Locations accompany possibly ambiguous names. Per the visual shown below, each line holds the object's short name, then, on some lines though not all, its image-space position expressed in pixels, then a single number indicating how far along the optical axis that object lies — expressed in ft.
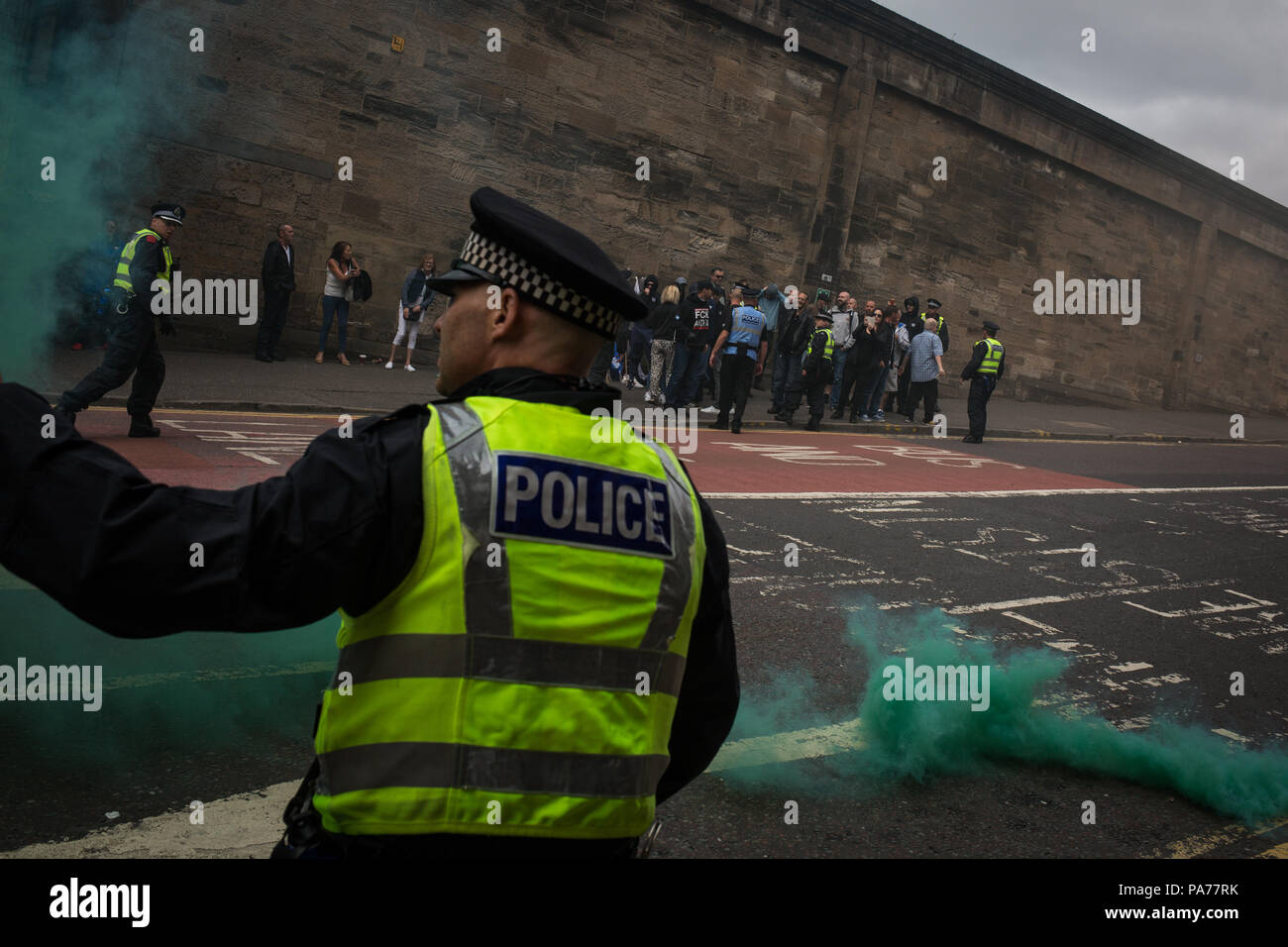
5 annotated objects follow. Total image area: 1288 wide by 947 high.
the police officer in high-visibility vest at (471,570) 4.55
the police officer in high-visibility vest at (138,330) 28.76
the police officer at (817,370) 54.08
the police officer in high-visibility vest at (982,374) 57.72
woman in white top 54.29
